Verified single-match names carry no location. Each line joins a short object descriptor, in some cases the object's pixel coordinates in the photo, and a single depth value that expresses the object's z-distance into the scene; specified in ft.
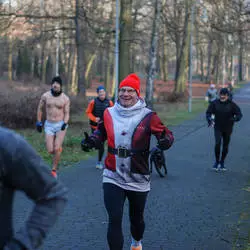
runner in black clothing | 35.99
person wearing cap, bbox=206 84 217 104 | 89.61
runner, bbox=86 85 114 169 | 36.29
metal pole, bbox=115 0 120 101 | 70.18
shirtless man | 33.12
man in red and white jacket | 15.55
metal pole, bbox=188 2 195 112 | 102.46
